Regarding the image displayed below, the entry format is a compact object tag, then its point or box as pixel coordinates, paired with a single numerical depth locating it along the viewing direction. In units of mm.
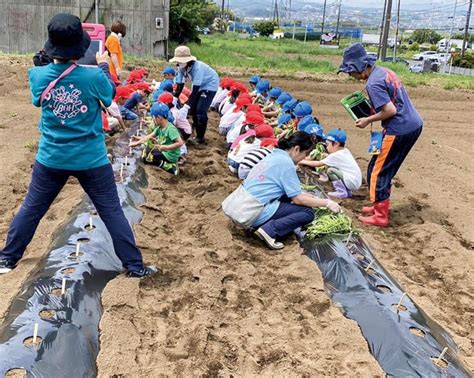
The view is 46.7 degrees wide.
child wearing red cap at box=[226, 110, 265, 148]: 6805
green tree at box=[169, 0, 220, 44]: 24844
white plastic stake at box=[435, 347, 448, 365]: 2963
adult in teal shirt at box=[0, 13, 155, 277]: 3232
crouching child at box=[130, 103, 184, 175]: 6512
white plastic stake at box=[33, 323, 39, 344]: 2781
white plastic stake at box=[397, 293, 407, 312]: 3494
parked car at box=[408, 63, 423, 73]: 29297
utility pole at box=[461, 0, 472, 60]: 36625
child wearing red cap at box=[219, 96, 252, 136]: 8289
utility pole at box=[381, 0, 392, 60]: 25759
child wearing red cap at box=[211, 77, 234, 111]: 10295
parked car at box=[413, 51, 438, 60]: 44634
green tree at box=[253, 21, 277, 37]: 64625
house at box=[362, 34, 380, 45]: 69425
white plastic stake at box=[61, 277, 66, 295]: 3281
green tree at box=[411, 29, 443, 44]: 82062
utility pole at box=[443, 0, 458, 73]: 33312
